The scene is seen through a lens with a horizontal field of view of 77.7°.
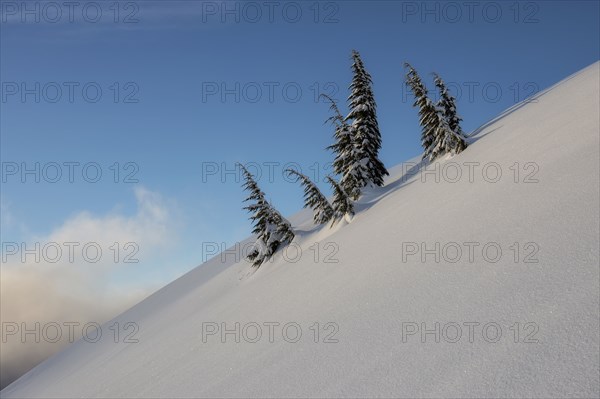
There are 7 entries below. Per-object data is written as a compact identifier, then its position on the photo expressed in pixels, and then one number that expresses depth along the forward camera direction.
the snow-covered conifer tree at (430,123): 21.50
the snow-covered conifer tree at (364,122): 25.61
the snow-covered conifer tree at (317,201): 21.98
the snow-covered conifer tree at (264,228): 20.80
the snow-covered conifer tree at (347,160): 23.77
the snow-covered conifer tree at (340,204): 18.91
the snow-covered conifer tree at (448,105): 26.60
